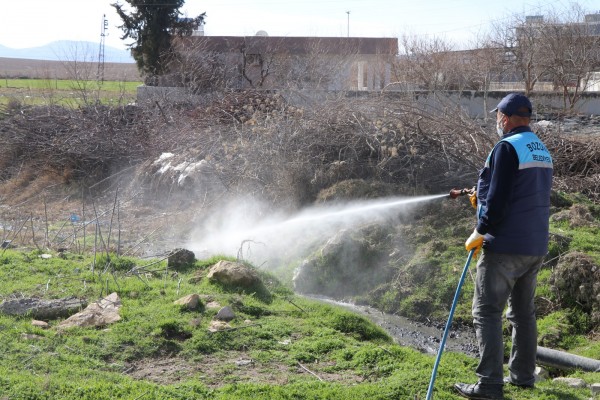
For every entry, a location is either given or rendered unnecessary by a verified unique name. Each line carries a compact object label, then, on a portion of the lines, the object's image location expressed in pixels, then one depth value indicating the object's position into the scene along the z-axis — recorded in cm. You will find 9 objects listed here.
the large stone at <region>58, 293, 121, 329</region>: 641
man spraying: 481
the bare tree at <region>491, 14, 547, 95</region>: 3167
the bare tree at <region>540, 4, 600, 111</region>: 2913
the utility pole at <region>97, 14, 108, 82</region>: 4156
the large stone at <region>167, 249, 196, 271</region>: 873
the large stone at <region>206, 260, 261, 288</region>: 788
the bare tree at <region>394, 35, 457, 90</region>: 3102
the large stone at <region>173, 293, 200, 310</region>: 691
